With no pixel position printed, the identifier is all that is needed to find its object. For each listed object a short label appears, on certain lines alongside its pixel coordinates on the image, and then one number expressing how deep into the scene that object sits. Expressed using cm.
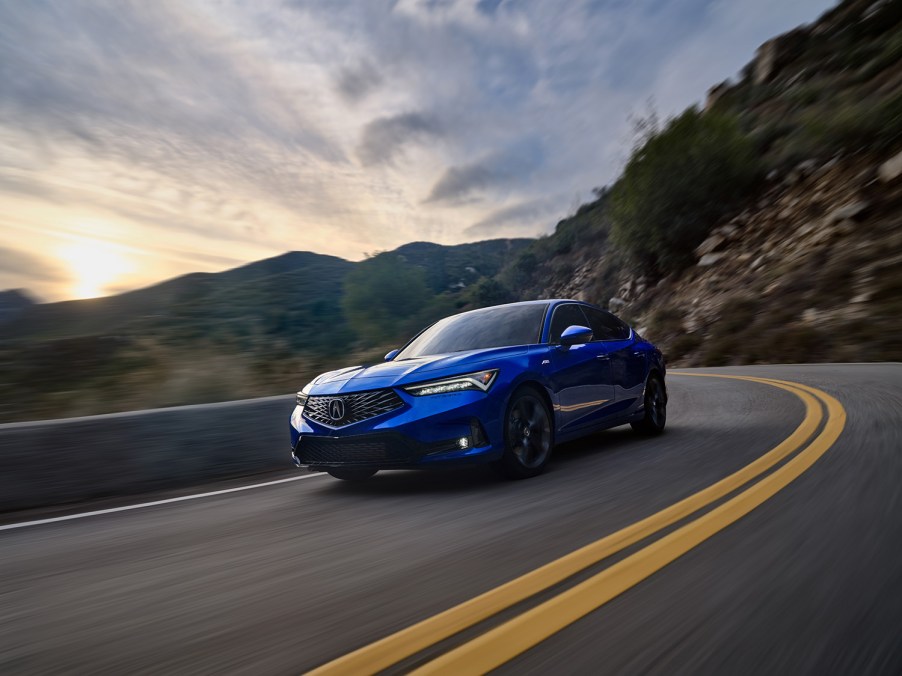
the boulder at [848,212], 2469
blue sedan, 491
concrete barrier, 558
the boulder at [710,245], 3412
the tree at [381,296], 5034
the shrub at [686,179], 3562
